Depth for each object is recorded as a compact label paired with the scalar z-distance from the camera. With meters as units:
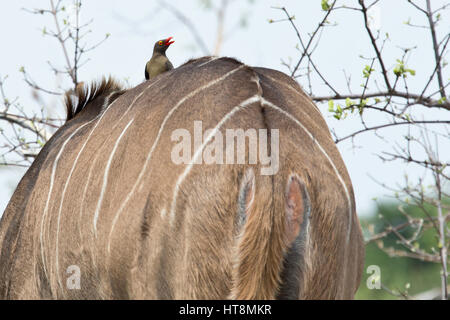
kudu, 5.05
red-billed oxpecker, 9.62
